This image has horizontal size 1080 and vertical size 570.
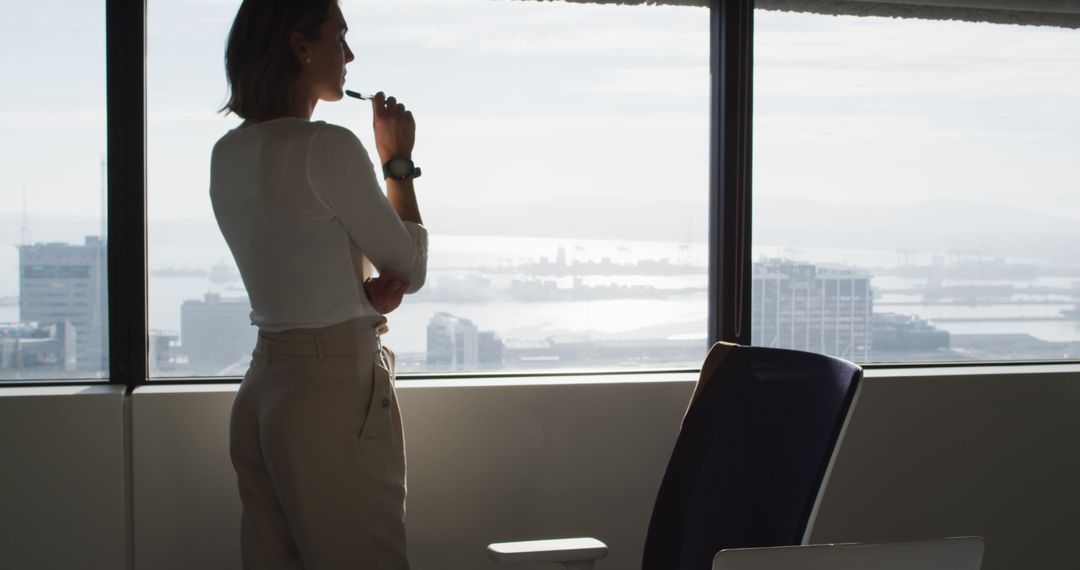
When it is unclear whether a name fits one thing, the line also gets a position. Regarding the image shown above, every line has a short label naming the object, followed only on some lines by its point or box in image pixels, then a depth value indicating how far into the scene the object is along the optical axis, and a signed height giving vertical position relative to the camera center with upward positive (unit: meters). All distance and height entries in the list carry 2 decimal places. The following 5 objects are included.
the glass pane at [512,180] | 2.77 +0.31
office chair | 1.67 -0.33
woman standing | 1.86 -0.01
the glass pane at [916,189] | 3.15 +0.31
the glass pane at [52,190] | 2.68 +0.26
